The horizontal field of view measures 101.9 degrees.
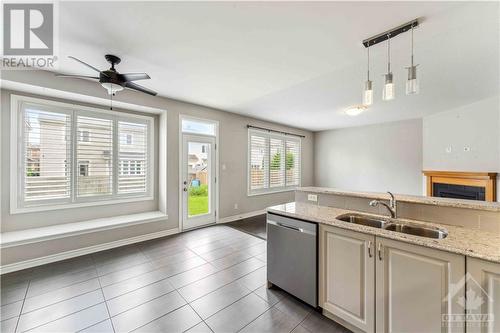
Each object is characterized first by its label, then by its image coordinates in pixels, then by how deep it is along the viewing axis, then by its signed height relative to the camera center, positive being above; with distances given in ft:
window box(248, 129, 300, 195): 18.70 +0.50
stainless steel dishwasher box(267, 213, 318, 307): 6.33 -3.02
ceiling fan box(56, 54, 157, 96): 7.63 +3.40
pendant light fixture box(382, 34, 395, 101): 5.80 +2.29
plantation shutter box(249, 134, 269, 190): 18.58 +0.47
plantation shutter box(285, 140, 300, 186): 22.21 +0.54
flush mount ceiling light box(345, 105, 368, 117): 11.48 +3.32
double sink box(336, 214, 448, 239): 5.50 -1.75
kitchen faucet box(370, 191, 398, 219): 6.17 -1.18
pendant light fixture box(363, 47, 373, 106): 6.32 +2.32
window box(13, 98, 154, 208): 10.24 +0.69
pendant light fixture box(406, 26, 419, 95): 5.49 +2.33
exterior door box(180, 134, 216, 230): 14.37 -1.03
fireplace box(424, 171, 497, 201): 12.75 -1.21
